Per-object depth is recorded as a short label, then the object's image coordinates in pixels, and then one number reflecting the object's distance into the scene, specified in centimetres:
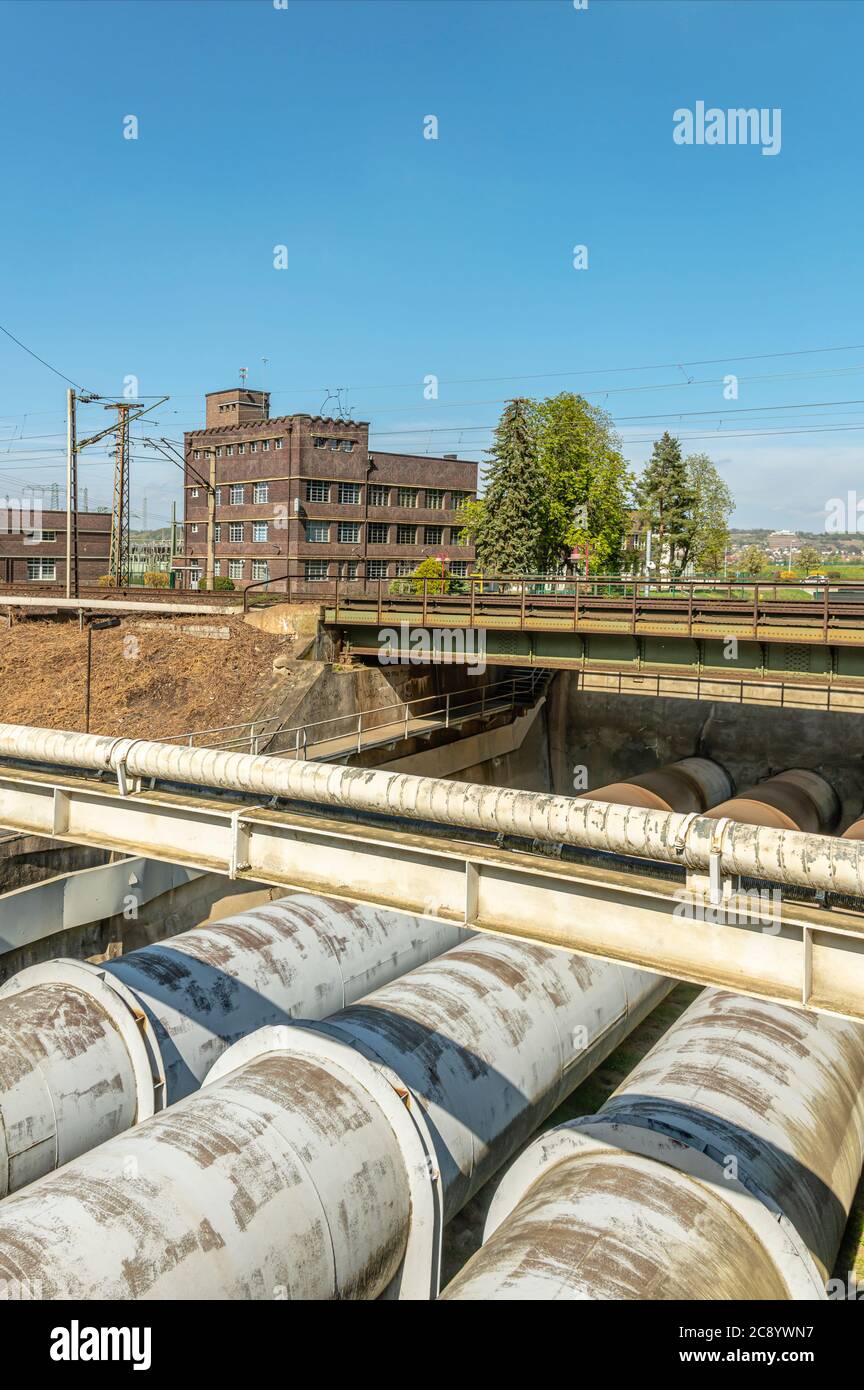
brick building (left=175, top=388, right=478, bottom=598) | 6206
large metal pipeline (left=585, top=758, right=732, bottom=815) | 2232
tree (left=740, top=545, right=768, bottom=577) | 9881
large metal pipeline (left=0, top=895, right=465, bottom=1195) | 998
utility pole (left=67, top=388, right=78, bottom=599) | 3222
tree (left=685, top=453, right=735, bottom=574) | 8500
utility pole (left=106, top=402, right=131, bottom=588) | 3672
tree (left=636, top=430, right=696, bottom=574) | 7612
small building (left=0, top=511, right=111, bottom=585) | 7125
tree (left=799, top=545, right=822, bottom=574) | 12391
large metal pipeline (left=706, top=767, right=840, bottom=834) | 2097
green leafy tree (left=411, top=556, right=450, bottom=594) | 4434
